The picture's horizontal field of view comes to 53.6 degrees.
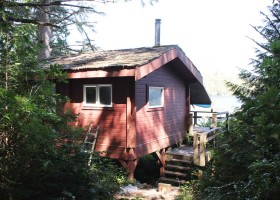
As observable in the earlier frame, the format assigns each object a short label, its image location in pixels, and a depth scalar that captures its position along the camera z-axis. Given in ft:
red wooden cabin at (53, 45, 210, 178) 30.48
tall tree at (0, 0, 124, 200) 12.25
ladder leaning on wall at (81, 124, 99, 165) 30.71
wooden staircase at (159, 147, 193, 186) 34.01
